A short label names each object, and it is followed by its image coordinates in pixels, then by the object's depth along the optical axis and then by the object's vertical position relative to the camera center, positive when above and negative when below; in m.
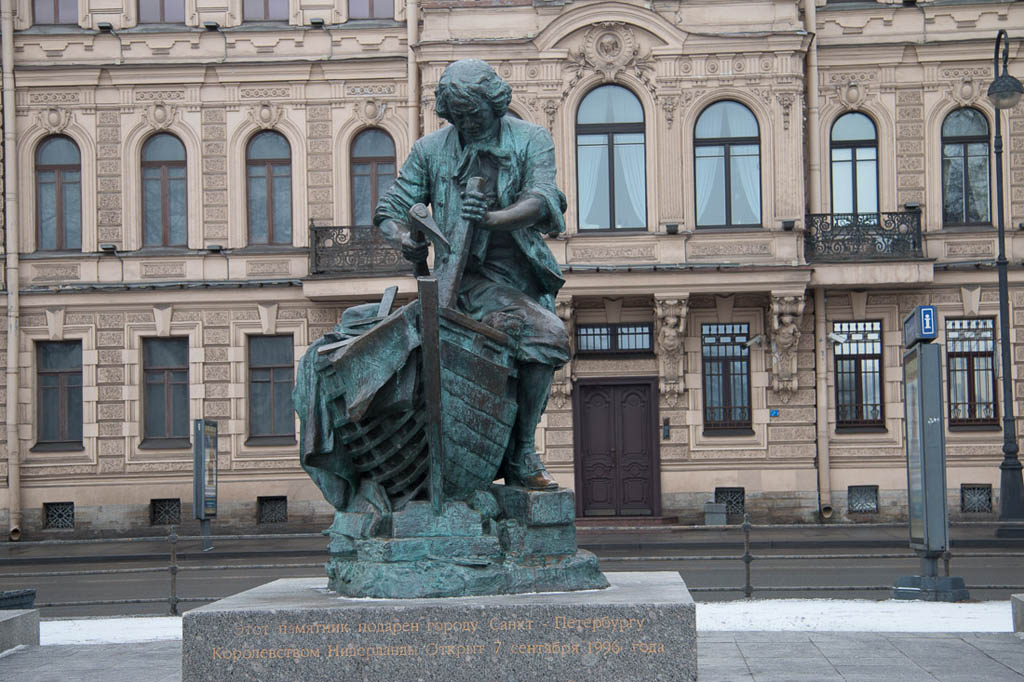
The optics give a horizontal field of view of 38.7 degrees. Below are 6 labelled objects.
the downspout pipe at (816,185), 29.44 +4.32
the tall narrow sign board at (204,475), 26.38 -1.27
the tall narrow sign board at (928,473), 14.65 -0.83
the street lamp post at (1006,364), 25.45 +0.50
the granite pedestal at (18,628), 10.43 -1.60
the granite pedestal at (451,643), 7.00 -1.16
